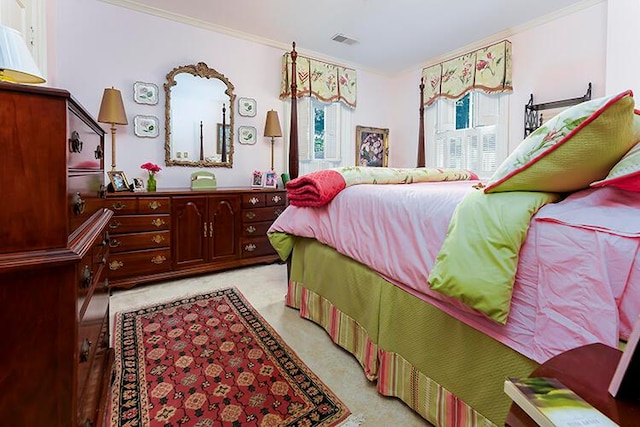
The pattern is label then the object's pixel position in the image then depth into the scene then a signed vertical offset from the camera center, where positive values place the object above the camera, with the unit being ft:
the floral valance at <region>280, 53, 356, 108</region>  12.82 +5.06
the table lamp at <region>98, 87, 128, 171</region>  8.95 +2.53
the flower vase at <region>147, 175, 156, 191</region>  9.48 +0.44
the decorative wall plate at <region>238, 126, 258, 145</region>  12.08 +2.45
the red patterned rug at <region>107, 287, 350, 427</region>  4.21 -2.75
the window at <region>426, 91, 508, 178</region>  12.16 +2.80
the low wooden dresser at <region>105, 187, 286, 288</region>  8.57 -0.94
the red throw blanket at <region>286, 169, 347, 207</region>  5.88 +0.24
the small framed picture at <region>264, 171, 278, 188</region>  11.93 +0.76
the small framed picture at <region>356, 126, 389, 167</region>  15.53 +2.64
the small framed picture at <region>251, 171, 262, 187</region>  11.99 +0.76
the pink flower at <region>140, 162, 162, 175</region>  9.53 +0.95
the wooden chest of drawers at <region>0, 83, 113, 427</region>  2.12 -0.42
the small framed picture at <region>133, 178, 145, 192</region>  9.30 +0.42
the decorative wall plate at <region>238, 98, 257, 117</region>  12.01 +3.50
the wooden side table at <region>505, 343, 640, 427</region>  1.50 -0.96
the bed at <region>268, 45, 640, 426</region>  2.57 -0.81
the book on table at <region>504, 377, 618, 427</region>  1.42 -0.96
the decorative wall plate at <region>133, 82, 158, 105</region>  10.10 +3.37
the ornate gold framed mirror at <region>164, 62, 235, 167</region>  10.68 +2.85
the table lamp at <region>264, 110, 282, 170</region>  11.94 +2.73
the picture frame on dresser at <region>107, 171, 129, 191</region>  8.65 +0.50
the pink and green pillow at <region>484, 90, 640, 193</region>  2.58 +0.46
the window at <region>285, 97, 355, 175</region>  13.73 +2.91
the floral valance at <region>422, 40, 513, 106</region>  11.51 +4.96
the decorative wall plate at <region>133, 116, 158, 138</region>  10.16 +2.33
